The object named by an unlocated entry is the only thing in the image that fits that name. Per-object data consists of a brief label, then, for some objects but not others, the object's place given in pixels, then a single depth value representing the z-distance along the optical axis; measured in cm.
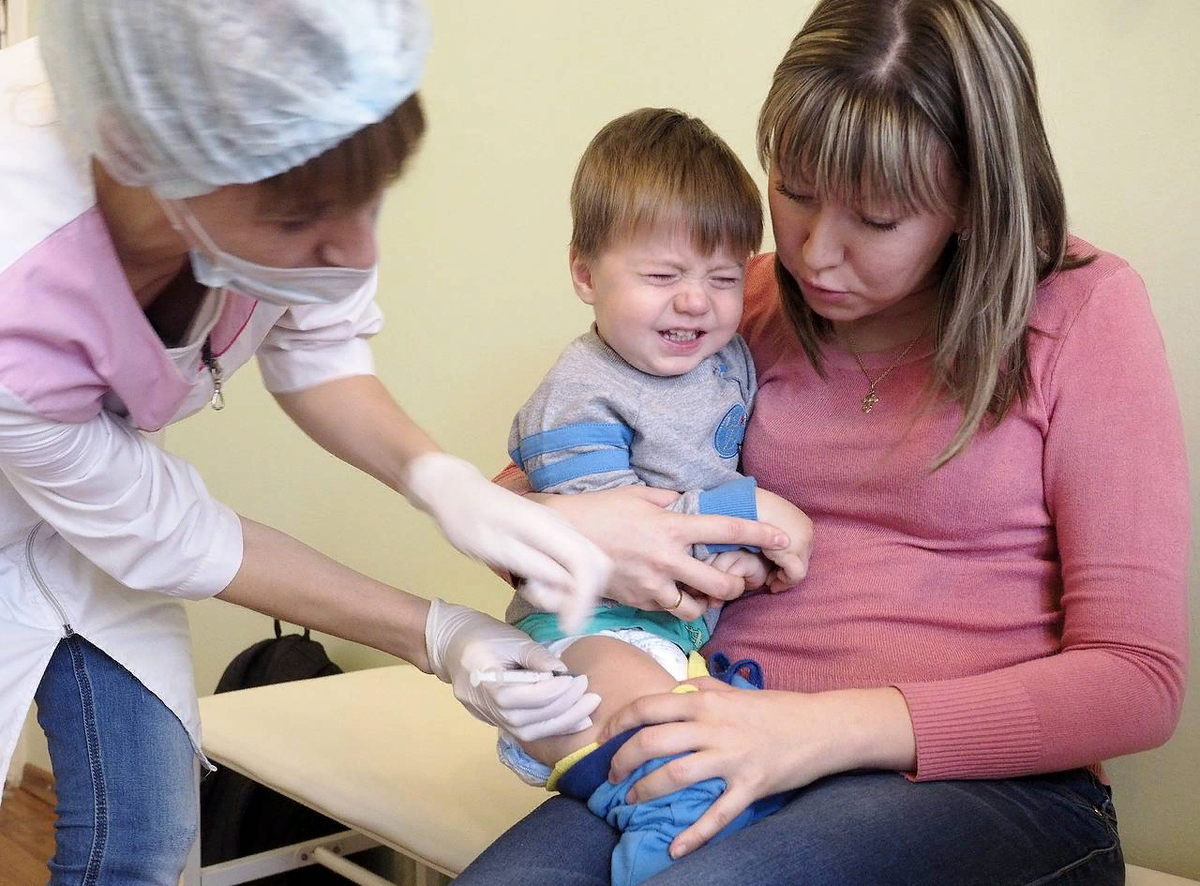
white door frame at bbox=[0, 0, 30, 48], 304
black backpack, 218
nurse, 86
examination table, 145
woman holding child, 104
